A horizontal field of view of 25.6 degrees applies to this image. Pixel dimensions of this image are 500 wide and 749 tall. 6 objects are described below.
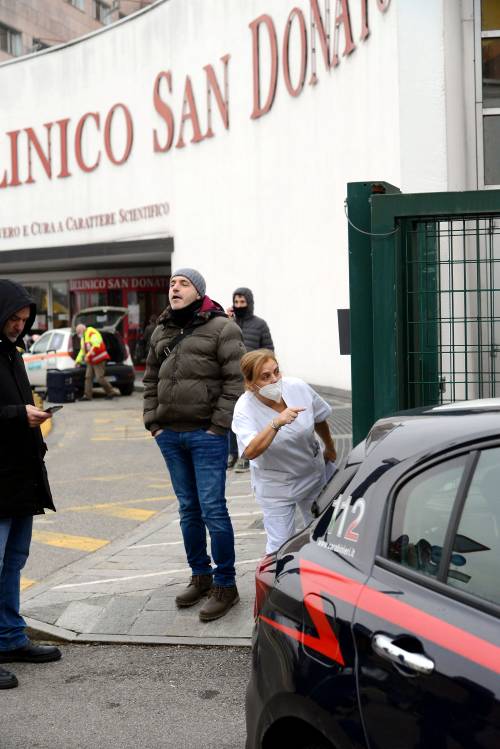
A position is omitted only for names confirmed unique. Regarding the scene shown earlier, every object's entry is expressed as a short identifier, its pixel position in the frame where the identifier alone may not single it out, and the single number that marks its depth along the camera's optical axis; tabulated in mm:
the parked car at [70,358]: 22906
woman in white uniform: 5480
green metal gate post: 5652
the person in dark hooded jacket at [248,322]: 10977
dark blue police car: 2412
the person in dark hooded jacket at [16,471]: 5371
